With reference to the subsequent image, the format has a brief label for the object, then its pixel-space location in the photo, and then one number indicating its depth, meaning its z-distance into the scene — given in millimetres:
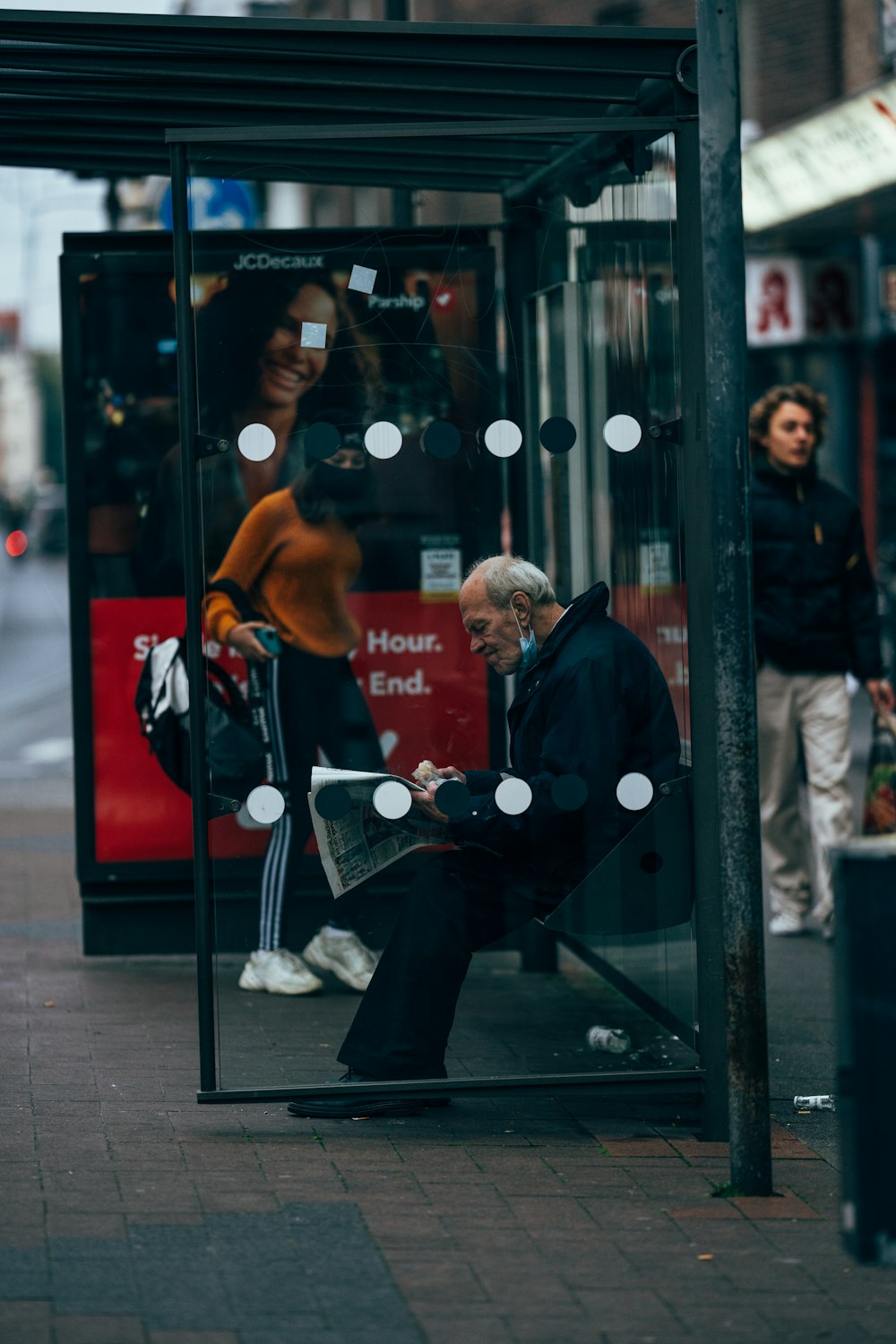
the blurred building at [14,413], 151625
